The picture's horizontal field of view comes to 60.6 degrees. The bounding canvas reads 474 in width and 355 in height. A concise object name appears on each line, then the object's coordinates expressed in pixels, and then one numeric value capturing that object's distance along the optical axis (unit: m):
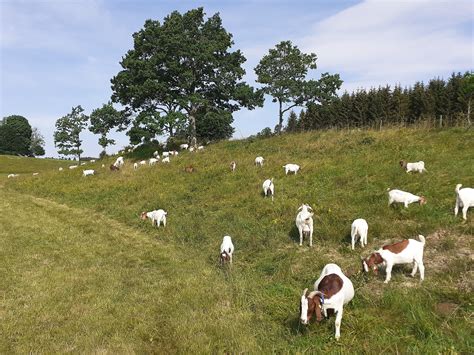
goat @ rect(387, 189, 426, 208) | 14.07
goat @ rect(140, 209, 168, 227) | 18.50
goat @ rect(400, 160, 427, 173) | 18.09
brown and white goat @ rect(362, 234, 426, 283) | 9.34
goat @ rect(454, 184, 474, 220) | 12.15
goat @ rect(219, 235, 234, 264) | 12.45
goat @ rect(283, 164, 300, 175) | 22.50
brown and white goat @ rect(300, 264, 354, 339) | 7.09
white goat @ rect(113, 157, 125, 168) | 37.70
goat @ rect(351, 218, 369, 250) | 12.02
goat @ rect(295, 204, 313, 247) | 13.14
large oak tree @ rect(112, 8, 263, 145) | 40.97
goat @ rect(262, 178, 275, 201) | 19.23
